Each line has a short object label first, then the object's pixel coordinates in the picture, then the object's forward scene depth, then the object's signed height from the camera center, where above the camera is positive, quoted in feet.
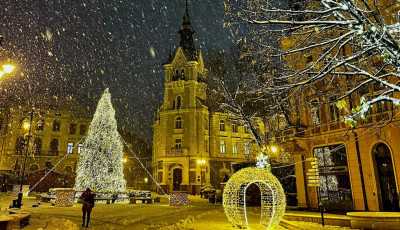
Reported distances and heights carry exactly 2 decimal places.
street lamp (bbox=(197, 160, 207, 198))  124.64 +0.28
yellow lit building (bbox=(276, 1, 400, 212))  46.21 +2.47
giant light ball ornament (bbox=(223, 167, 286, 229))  35.47 -3.03
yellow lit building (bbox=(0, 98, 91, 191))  143.23 +21.69
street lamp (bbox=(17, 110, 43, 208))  50.17 +11.03
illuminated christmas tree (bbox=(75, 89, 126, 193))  77.00 +5.41
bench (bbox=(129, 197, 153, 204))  75.87 -7.86
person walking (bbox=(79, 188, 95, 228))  37.22 -3.75
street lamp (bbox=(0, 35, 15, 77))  27.22 +11.57
